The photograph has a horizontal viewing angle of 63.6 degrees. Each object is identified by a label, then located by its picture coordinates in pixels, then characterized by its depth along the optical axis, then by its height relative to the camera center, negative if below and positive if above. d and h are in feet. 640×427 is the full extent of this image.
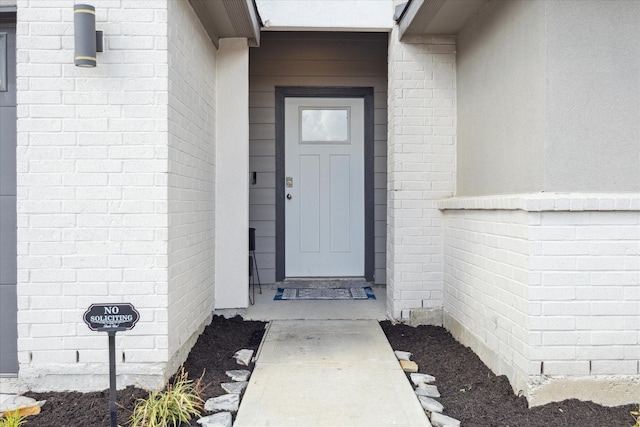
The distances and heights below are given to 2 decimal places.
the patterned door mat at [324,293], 15.66 -2.88
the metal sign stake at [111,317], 6.59 -1.49
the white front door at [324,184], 17.54 +0.58
